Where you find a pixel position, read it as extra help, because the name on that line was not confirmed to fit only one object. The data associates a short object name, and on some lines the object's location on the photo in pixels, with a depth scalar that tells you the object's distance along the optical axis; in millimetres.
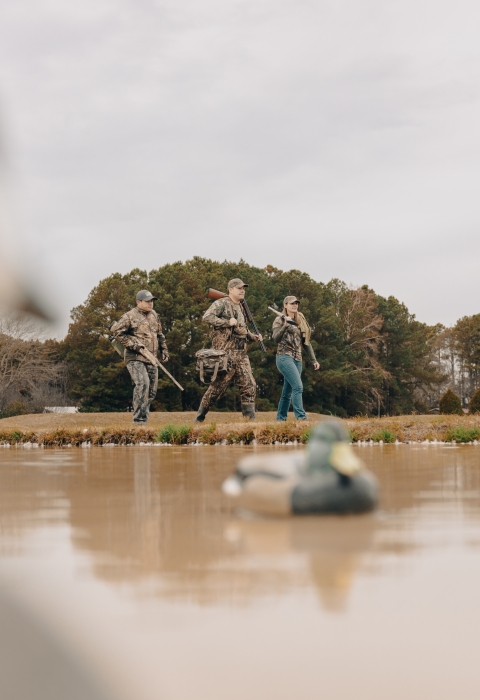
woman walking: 13766
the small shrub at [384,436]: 11117
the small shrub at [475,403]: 29000
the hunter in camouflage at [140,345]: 14352
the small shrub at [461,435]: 11109
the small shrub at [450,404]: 28839
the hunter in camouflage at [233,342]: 14211
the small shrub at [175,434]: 11500
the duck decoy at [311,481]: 3457
